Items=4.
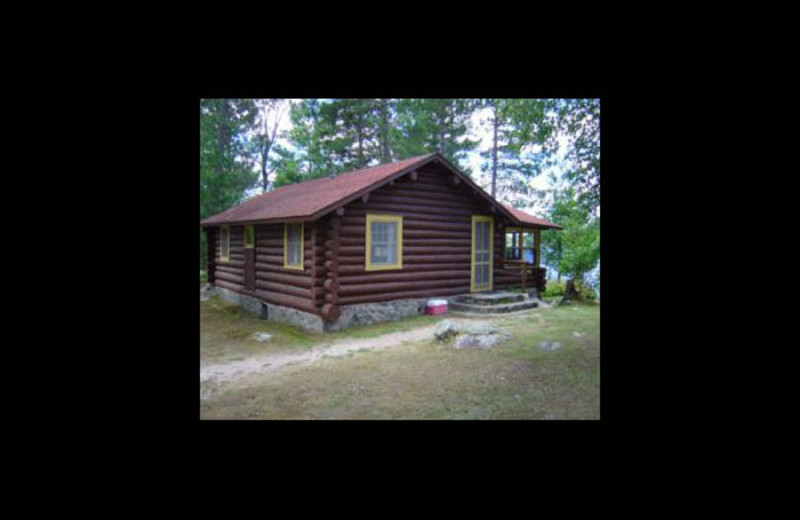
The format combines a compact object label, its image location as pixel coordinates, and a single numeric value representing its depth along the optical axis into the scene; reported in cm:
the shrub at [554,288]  1744
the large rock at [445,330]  886
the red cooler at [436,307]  1182
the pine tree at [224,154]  2058
